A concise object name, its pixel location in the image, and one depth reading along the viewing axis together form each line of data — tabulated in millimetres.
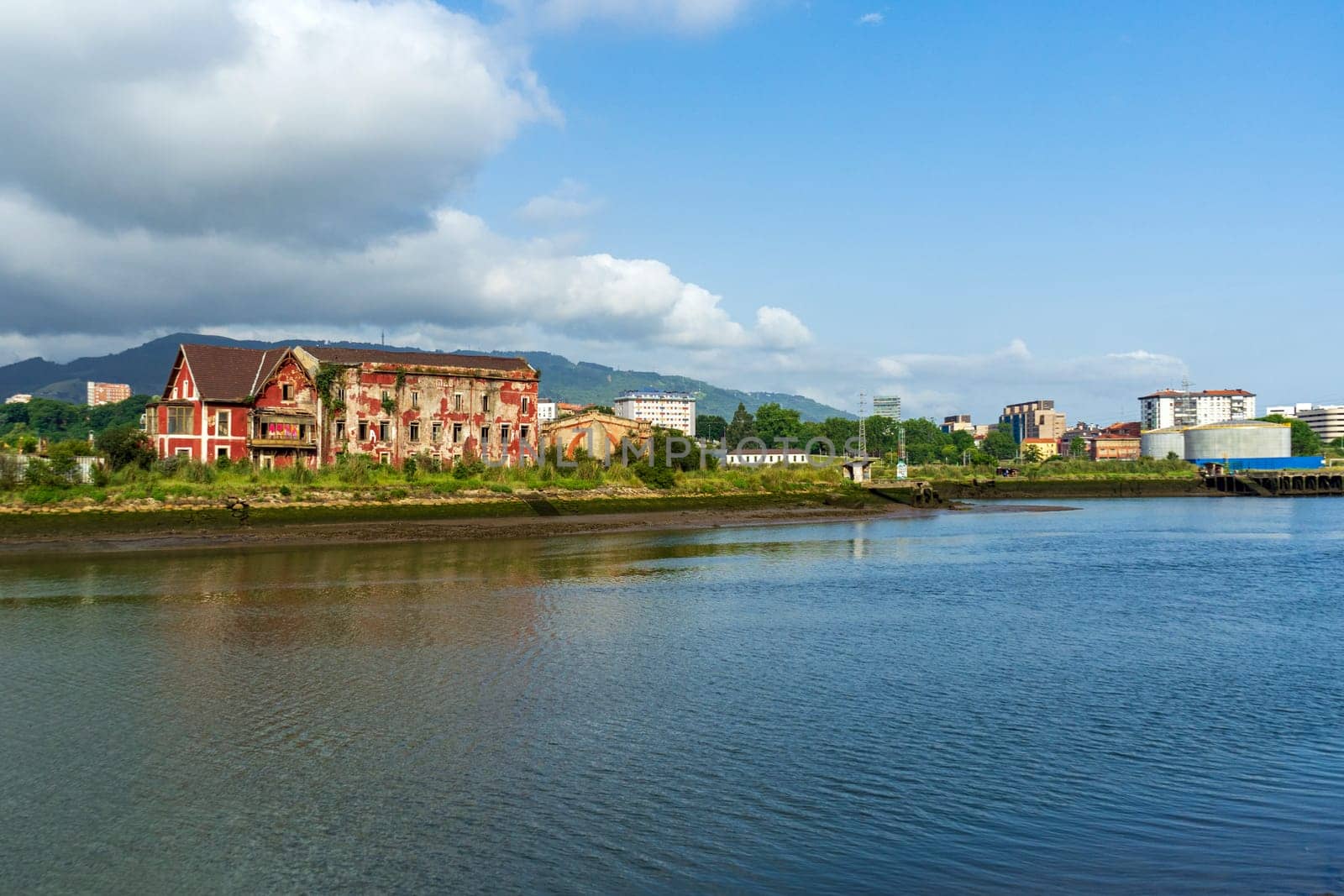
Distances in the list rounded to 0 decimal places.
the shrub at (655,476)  66375
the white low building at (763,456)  126438
